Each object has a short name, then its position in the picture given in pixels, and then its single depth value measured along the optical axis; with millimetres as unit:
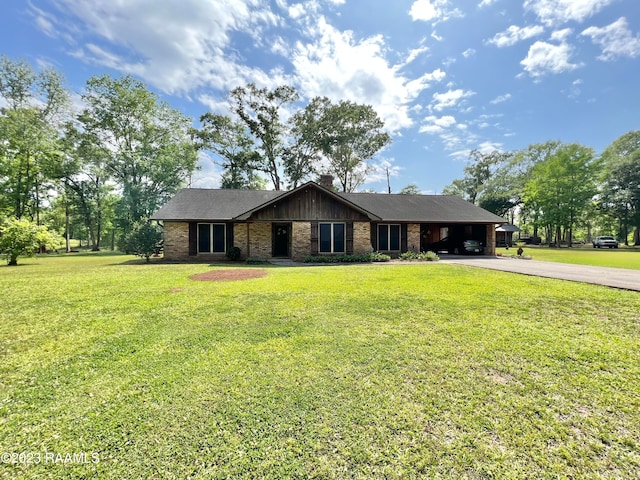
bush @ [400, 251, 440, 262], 16312
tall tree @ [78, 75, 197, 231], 29109
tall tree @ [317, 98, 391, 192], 31938
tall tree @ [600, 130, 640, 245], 35438
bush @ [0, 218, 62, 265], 14492
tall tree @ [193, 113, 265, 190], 31109
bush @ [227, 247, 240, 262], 15828
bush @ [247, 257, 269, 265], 14742
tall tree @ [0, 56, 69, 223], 25656
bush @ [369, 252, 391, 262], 15780
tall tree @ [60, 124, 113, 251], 29969
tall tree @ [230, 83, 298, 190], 30531
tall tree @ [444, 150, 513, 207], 43156
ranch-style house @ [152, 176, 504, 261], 15922
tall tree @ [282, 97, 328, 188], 31875
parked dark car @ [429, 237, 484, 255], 20219
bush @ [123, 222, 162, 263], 16031
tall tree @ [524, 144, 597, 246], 33656
